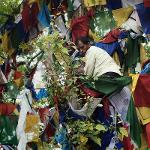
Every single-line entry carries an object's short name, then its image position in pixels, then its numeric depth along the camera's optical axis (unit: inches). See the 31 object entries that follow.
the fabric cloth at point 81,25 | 315.9
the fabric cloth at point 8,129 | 296.2
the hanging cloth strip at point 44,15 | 335.3
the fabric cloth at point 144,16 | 279.4
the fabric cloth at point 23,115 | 267.4
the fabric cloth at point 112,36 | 300.4
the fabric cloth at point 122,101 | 245.8
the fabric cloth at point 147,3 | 270.6
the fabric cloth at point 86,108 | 236.1
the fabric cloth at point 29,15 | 335.9
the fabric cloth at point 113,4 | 306.9
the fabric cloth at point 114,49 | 301.9
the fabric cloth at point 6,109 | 299.3
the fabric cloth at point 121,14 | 304.4
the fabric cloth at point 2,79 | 323.9
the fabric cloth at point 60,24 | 334.6
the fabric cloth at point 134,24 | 293.7
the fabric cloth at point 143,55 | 292.2
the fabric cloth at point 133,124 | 245.6
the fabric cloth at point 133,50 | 295.0
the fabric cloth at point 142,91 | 242.8
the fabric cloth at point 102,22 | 319.6
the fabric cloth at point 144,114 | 246.1
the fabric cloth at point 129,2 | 289.2
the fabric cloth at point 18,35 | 344.5
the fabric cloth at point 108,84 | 241.4
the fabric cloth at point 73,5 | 330.0
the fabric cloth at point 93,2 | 310.7
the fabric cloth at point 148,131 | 244.1
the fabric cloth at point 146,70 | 250.6
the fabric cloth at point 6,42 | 345.4
